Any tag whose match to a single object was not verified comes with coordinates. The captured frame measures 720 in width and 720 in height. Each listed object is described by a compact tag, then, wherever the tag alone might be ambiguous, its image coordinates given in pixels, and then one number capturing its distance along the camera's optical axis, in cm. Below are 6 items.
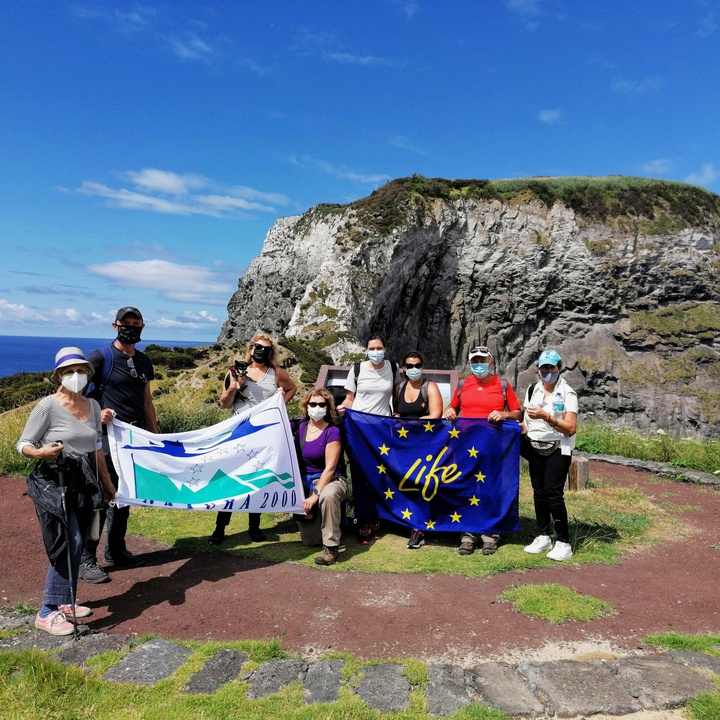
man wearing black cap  593
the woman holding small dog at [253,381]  693
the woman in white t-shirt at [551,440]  641
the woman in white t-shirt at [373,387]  745
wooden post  1043
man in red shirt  692
